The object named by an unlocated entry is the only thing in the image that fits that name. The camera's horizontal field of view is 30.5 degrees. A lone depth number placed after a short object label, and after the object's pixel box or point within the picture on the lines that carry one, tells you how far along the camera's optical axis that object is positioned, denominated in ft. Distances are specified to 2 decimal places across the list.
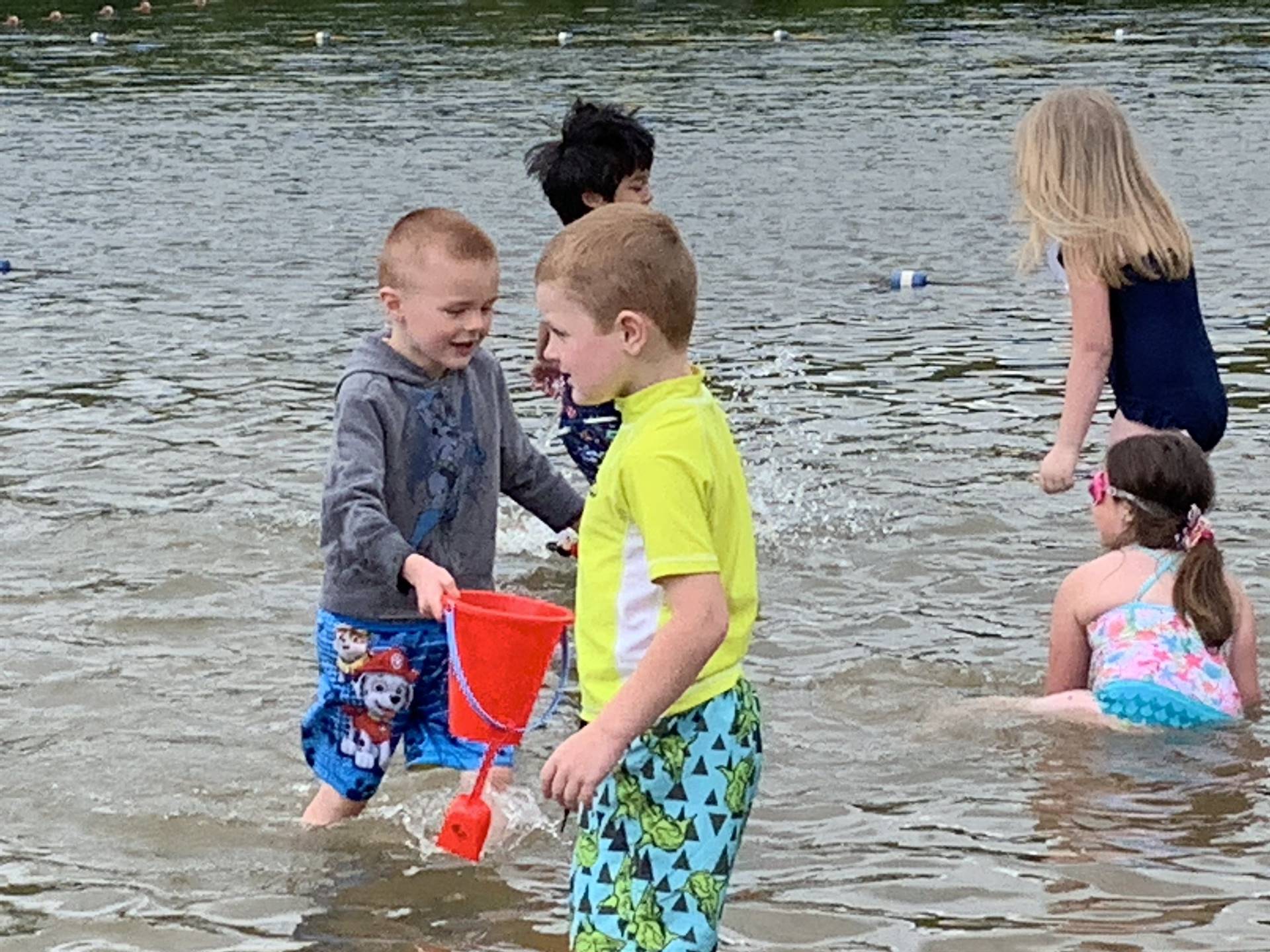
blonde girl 19.72
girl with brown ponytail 19.12
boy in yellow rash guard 11.67
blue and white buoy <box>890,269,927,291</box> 42.47
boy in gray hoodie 15.58
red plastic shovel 13.93
